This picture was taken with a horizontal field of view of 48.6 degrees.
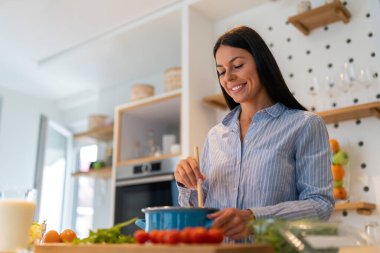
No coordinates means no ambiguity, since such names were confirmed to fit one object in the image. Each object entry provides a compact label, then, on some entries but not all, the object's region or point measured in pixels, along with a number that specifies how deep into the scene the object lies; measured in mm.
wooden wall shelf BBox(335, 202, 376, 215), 2094
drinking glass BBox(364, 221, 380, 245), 1792
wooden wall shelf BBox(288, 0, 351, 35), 2357
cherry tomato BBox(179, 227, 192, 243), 658
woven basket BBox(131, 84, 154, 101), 3203
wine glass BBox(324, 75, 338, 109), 2379
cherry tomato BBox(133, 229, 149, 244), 721
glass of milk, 878
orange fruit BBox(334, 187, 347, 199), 2205
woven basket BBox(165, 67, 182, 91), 2937
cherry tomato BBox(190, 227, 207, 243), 652
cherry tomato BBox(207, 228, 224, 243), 664
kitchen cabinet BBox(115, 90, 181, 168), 3072
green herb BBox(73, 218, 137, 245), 834
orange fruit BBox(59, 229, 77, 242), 1082
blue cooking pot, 798
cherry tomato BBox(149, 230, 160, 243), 696
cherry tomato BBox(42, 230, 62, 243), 1101
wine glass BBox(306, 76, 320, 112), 2423
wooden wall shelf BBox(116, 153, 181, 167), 2792
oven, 2705
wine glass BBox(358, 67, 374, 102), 2254
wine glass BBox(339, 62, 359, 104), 2307
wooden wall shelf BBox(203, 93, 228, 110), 2732
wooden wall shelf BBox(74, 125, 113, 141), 3858
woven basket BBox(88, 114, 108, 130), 4023
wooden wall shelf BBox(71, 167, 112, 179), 3820
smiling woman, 1025
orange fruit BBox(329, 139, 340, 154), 2270
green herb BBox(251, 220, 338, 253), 694
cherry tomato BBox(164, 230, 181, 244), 660
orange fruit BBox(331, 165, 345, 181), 2219
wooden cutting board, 605
